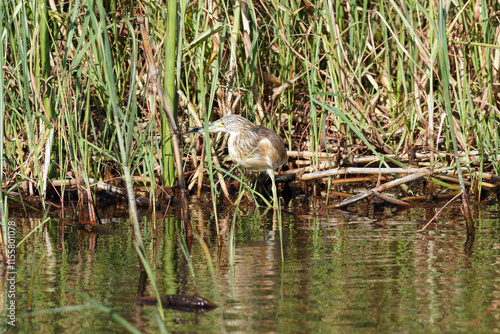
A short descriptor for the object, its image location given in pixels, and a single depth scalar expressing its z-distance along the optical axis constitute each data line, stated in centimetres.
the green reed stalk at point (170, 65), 1037
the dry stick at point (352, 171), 1099
